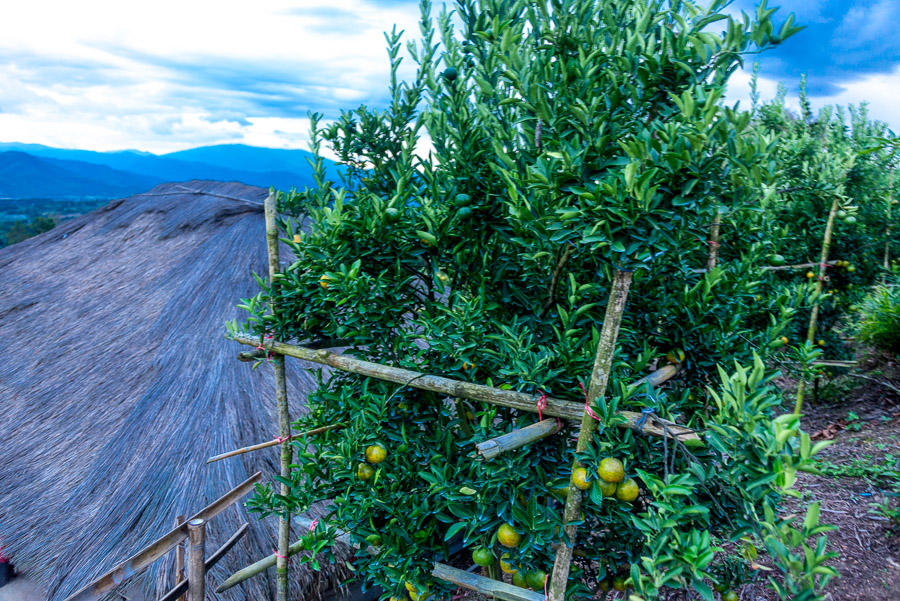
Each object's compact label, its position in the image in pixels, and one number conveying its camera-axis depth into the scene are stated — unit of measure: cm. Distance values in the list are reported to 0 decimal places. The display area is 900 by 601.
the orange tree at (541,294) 150
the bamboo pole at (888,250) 633
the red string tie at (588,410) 177
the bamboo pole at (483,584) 213
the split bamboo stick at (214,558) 276
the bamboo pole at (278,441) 254
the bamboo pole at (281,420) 271
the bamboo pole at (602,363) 174
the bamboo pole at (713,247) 266
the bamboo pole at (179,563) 313
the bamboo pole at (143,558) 258
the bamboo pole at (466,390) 174
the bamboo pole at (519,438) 172
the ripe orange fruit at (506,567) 213
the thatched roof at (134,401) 370
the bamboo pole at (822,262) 505
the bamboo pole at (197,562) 275
